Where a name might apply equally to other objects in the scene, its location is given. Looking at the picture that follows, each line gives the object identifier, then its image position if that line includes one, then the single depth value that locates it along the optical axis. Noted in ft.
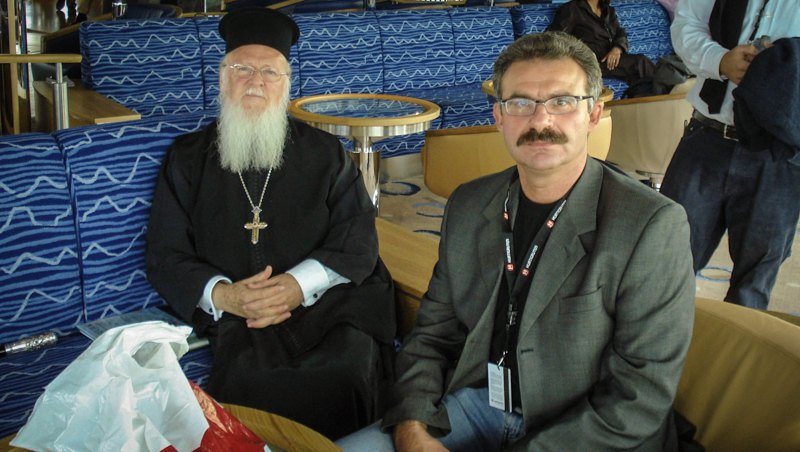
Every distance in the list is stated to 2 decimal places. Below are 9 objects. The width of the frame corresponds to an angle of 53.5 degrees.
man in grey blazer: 5.59
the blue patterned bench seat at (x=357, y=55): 16.94
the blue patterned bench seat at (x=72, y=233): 8.13
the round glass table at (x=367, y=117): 13.88
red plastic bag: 4.54
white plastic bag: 4.34
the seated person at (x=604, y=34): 23.41
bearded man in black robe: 8.07
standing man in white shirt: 9.00
